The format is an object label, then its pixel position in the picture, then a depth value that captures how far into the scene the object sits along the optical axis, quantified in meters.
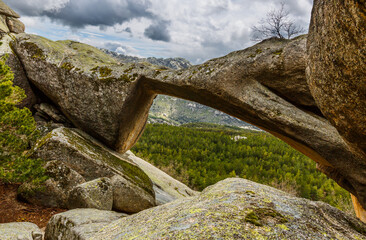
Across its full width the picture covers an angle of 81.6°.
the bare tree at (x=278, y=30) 14.13
